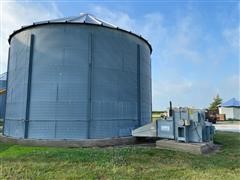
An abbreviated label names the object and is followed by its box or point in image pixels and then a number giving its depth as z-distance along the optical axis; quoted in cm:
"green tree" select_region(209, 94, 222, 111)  5548
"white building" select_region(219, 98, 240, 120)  4484
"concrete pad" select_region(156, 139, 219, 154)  877
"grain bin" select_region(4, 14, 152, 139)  1062
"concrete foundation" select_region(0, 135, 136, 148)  1010
